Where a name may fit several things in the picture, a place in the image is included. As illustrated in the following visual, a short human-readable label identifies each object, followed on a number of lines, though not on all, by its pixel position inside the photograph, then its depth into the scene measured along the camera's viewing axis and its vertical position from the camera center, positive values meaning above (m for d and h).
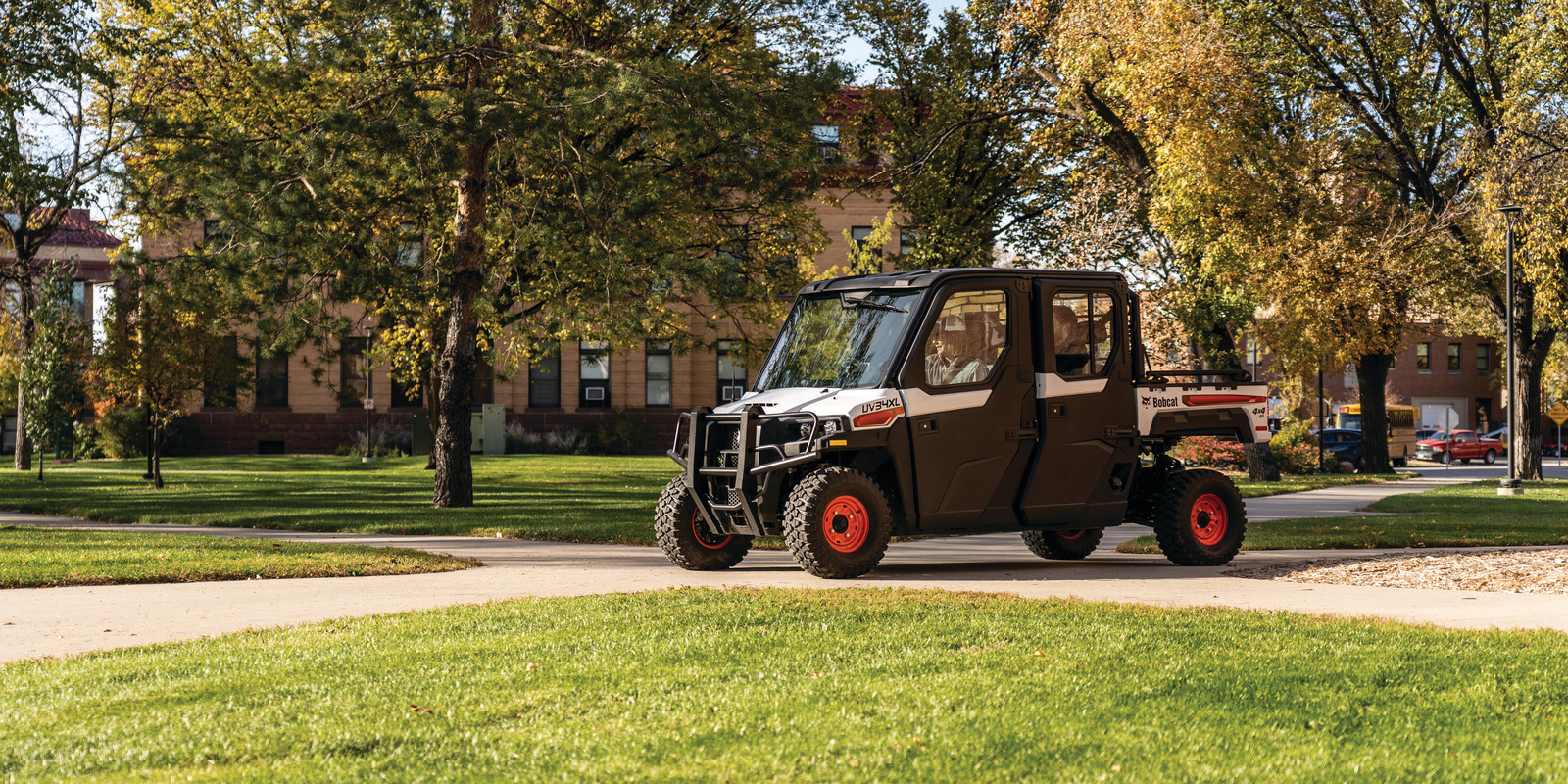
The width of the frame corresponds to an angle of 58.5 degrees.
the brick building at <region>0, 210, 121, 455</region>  57.33 +7.24
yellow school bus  53.34 -0.90
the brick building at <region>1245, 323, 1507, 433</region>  84.81 +1.55
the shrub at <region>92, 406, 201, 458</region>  42.97 -0.48
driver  11.24 +0.42
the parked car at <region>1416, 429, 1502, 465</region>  61.58 -1.96
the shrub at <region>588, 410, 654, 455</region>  49.44 -0.86
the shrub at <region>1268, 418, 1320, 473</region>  37.62 -1.27
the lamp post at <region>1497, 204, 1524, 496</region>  26.44 -0.58
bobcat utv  10.88 -0.15
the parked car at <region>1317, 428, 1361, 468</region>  45.53 -1.32
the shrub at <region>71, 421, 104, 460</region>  31.42 -0.51
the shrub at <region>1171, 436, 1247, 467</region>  32.92 -1.12
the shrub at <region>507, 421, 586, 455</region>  49.06 -1.02
